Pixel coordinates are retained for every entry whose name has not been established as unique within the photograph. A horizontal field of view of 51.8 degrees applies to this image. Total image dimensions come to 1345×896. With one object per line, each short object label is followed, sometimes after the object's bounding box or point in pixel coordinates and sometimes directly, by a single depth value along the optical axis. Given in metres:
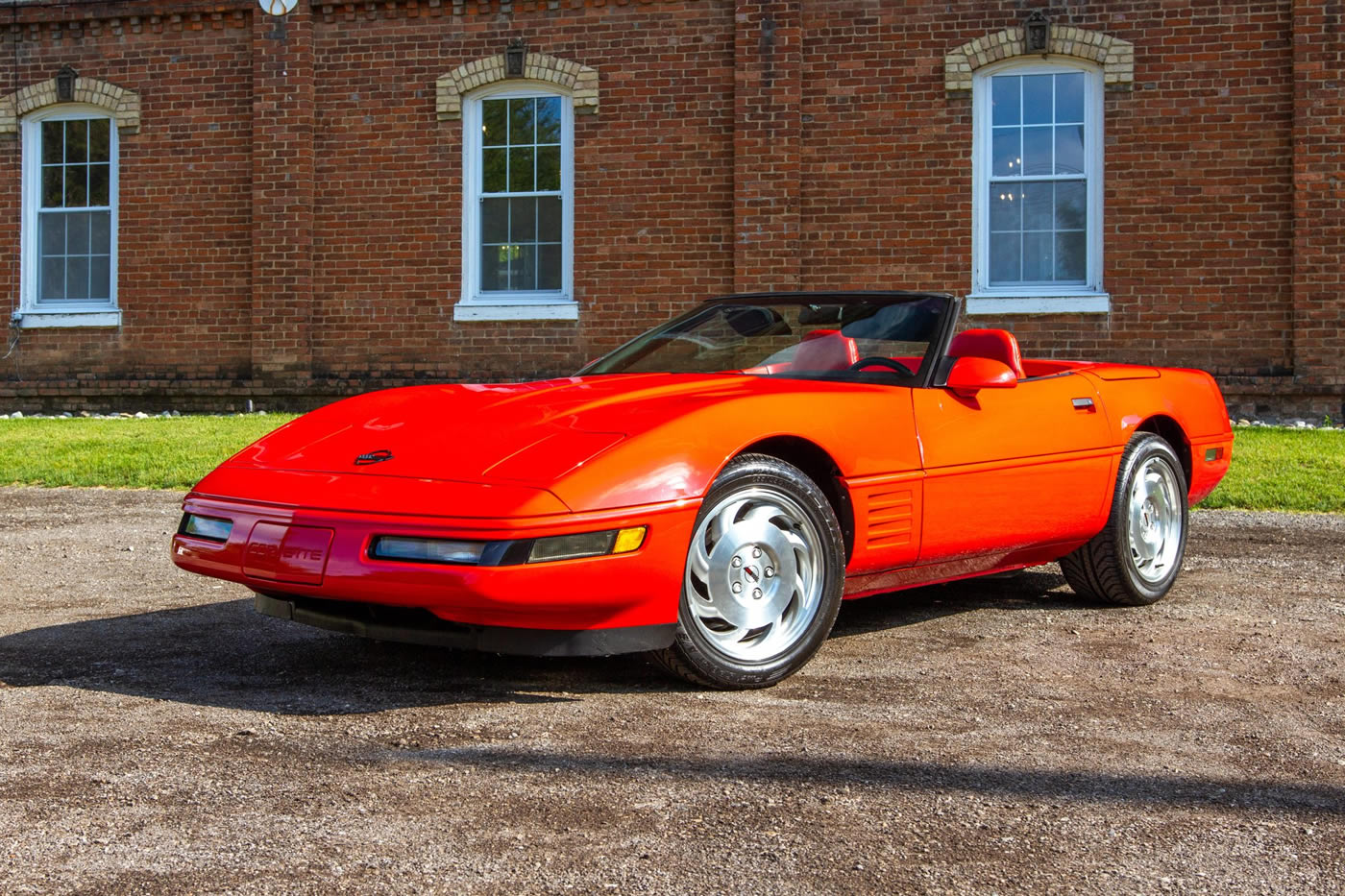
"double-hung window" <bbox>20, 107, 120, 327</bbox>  15.32
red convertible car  3.53
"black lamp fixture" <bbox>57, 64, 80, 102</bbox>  15.15
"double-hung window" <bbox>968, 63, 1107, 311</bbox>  13.17
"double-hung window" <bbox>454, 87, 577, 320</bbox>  14.34
